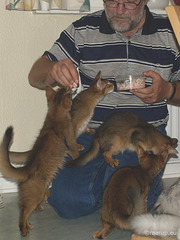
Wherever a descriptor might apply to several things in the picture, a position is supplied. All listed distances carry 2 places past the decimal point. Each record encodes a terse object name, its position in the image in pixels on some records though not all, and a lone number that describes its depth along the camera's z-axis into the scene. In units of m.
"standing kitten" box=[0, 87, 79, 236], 2.12
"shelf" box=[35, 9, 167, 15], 2.75
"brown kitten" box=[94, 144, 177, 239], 1.98
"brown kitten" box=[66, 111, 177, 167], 2.38
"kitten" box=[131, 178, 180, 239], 1.44
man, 2.46
